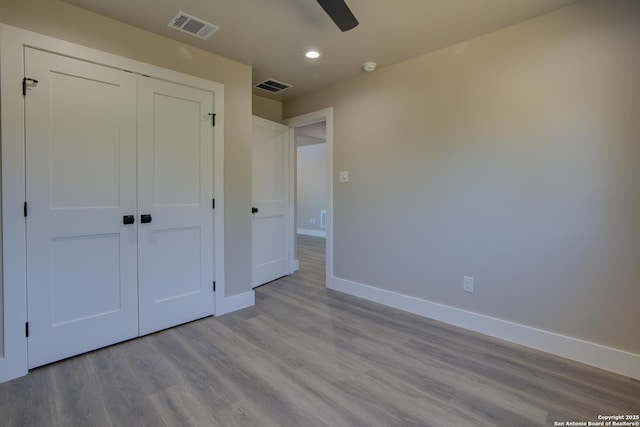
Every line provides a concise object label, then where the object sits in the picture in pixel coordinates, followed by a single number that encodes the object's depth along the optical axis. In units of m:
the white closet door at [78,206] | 1.98
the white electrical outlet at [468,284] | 2.60
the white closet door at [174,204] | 2.44
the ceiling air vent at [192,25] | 2.23
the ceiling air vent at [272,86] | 3.53
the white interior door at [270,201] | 3.72
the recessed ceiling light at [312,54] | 2.75
